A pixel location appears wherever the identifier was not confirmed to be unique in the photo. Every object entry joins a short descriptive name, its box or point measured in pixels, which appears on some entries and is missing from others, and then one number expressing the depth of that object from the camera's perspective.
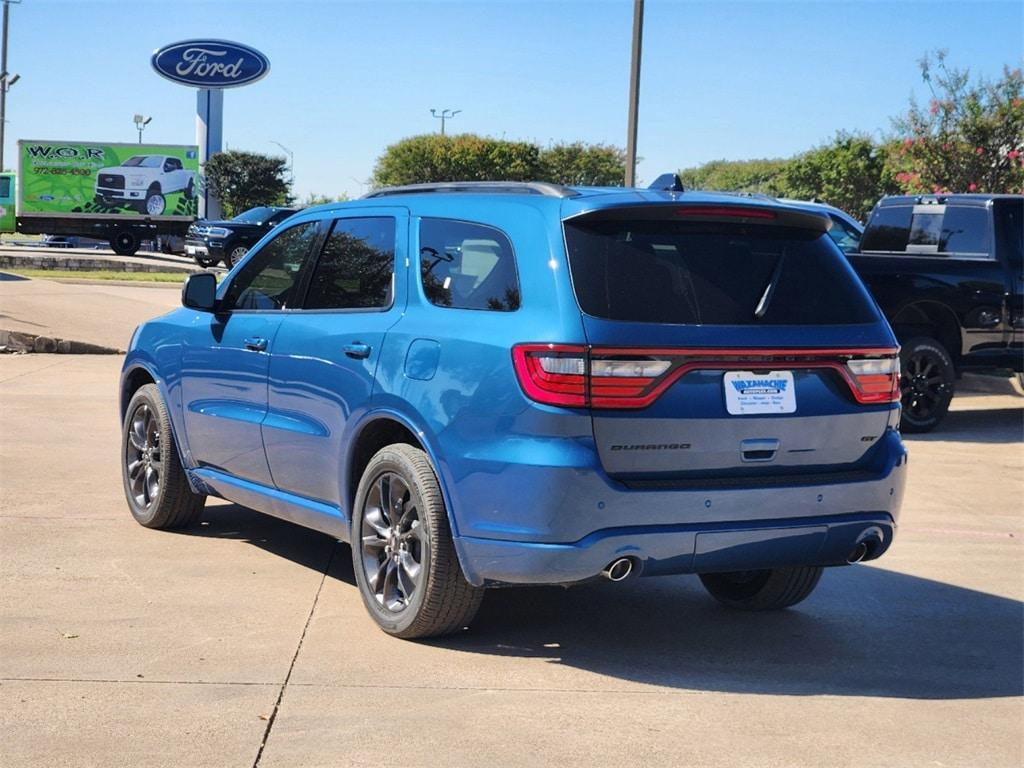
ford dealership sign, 54.56
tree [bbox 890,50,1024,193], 25.45
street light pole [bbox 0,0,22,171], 72.38
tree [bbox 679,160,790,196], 121.84
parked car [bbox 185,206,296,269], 35.28
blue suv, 4.97
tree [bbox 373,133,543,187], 85.69
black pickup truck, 12.63
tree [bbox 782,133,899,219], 72.93
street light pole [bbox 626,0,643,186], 22.38
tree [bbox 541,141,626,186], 93.31
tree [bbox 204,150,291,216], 65.75
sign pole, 55.03
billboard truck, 45.97
